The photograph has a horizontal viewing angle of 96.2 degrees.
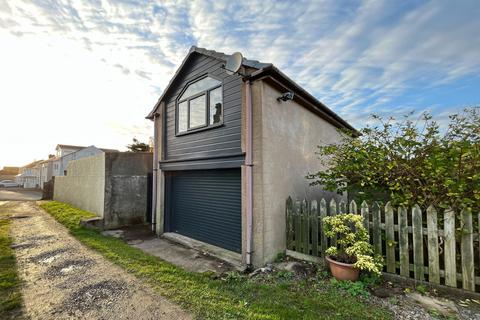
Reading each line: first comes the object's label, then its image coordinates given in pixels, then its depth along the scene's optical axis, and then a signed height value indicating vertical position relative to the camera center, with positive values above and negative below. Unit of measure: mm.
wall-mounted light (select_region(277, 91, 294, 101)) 5577 +2018
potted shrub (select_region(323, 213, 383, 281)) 3954 -1479
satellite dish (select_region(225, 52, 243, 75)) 5098 +2658
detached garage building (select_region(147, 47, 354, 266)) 5309 +665
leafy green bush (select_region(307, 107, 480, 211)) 3959 +214
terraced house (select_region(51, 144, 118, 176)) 31000 +2903
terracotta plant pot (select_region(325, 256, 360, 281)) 4066 -1882
